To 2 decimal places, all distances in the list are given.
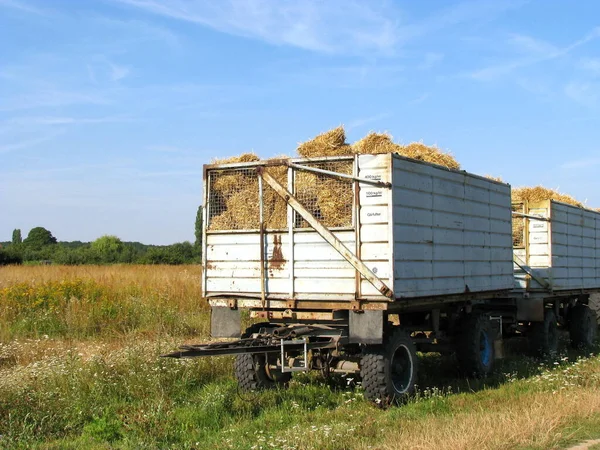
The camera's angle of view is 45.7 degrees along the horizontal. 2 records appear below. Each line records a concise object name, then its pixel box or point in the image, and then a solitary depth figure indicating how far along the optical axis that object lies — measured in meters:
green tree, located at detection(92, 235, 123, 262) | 50.75
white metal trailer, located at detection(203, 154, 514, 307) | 8.48
